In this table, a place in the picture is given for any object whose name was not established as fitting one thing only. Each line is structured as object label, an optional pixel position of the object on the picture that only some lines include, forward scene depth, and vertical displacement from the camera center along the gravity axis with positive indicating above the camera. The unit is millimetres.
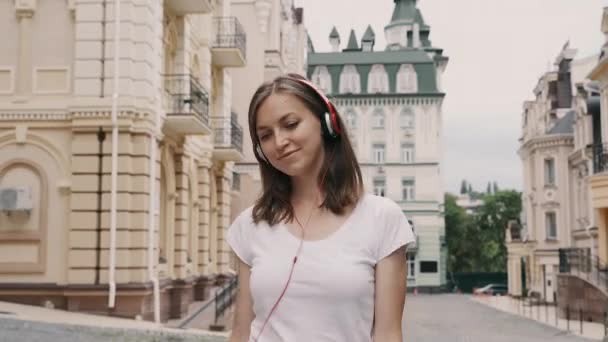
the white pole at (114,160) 16156 +1689
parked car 59406 -3394
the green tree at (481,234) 75625 +1084
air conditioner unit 16875 +928
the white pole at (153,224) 16812 +418
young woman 2289 +20
